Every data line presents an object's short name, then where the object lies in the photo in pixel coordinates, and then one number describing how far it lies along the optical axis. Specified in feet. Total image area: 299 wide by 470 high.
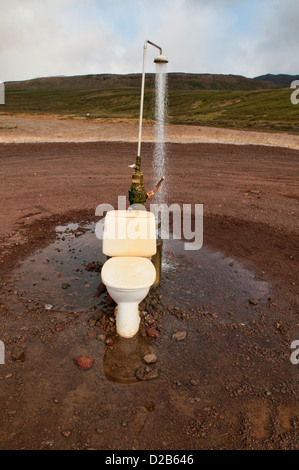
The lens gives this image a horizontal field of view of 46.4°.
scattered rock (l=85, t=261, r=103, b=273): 17.49
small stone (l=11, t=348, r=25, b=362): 11.55
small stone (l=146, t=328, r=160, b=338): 12.90
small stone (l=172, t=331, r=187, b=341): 12.86
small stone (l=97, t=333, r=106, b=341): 12.69
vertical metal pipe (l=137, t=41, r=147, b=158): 14.13
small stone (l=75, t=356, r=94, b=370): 11.31
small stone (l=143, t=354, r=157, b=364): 11.60
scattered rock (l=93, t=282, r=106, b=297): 15.40
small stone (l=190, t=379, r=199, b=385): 10.80
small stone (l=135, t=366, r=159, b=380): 10.95
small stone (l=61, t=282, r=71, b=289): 15.89
